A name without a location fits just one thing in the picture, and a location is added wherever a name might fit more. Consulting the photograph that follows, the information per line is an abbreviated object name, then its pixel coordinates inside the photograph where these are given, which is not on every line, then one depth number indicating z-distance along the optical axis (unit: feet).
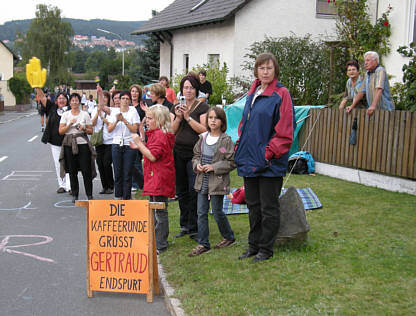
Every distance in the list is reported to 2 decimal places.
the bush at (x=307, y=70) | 50.60
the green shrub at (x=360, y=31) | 45.01
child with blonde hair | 20.03
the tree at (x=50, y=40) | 271.69
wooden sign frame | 16.37
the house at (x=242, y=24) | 72.84
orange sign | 16.61
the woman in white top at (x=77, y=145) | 30.73
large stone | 18.76
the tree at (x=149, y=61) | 128.16
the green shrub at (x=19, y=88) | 182.91
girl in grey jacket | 19.48
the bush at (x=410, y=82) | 30.04
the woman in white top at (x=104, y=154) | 32.17
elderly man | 29.99
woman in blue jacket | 17.46
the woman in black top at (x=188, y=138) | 20.95
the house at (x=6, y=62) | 208.33
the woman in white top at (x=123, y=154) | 28.76
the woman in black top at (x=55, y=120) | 32.83
